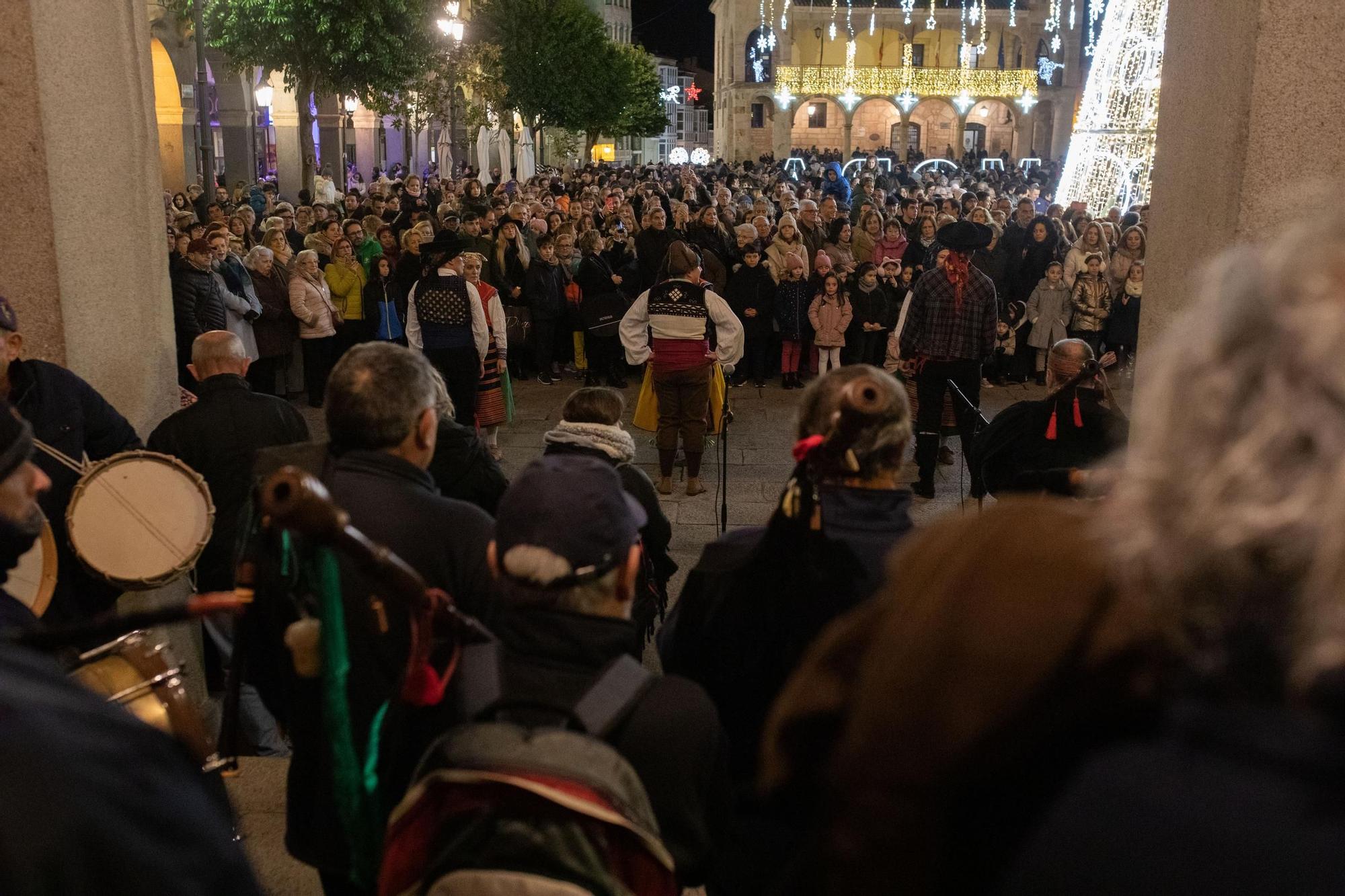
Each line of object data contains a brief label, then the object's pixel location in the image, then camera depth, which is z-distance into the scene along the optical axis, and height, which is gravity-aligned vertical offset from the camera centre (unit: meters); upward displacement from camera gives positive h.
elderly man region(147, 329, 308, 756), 4.93 -1.04
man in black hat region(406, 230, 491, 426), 9.31 -1.08
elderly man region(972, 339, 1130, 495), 5.43 -1.11
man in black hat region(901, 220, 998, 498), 8.77 -1.09
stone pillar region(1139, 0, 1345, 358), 4.04 +0.19
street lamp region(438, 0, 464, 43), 25.81 +3.01
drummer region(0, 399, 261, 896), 1.35 -0.69
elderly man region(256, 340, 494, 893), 2.79 -0.85
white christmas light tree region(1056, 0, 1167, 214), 18.66 +0.98
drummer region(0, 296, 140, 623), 4.39 -0.90
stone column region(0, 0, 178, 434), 4.77 -0.11
